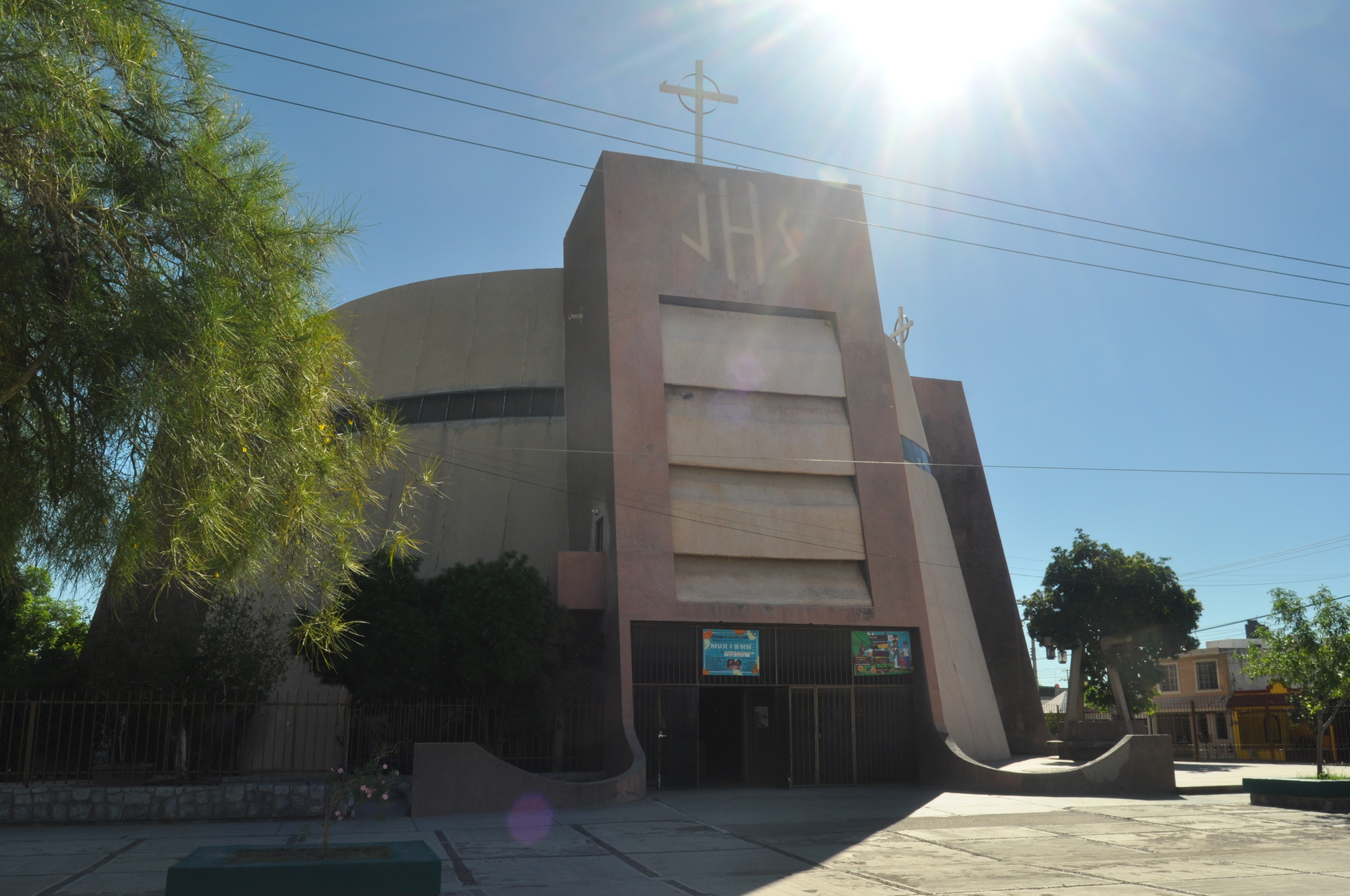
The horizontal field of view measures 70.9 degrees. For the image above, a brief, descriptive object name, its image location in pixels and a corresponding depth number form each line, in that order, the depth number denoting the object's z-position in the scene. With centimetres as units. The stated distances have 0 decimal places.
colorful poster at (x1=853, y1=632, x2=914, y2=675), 2122
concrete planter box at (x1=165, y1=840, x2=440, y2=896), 800
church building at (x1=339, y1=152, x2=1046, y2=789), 2031
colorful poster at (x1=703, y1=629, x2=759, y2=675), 2014
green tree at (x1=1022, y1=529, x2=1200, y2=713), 3152
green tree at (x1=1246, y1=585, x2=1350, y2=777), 1861
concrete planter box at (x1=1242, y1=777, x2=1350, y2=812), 1574
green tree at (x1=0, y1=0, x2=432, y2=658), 702
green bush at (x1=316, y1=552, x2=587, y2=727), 1805
